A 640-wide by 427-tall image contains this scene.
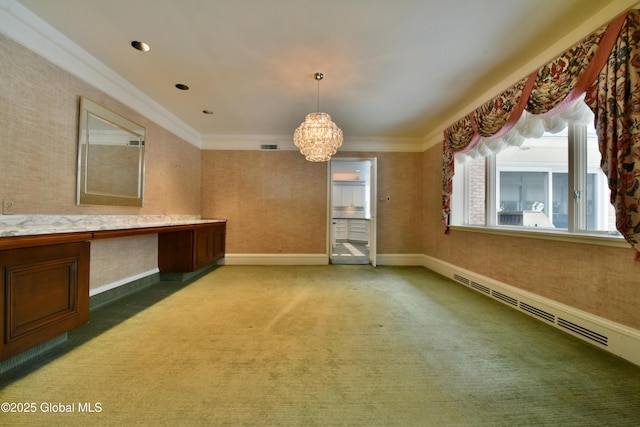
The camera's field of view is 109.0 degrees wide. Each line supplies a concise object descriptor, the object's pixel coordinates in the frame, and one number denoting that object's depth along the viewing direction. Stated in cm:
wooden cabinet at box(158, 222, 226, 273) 327
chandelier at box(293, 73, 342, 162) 273
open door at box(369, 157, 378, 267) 438
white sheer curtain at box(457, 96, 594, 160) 187
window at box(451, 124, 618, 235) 198
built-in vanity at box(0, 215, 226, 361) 130
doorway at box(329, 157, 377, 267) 803
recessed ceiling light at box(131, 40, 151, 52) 205
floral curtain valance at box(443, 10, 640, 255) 146
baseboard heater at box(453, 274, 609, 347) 178
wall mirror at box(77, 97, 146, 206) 225
